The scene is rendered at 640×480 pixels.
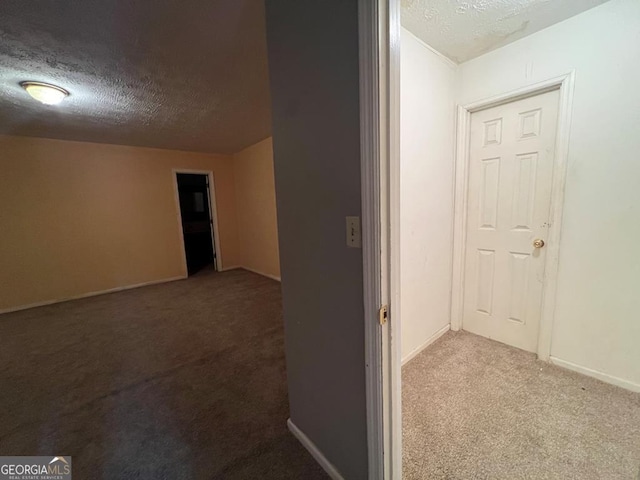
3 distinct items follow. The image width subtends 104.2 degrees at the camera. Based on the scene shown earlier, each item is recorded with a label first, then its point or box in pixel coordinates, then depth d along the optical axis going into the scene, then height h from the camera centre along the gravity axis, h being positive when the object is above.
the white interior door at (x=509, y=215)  1.83 -0.11
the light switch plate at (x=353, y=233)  0.83 -0.09
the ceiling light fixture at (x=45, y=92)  1.99 +1.04
